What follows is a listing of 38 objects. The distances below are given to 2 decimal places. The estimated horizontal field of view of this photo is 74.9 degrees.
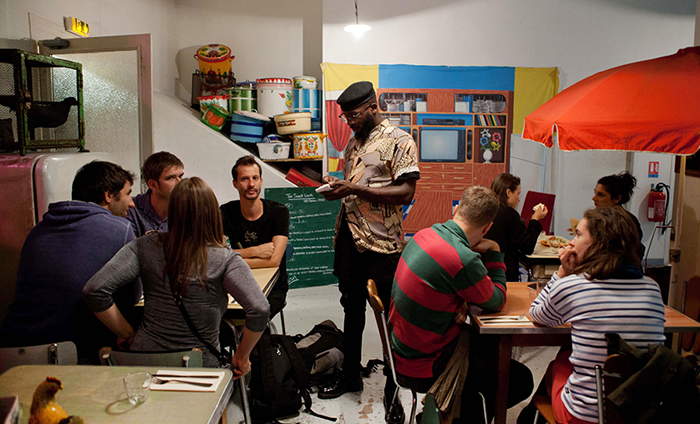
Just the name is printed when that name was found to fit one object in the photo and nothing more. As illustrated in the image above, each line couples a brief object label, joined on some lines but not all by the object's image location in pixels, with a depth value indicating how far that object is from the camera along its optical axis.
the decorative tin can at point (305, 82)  5.10
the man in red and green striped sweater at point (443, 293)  1.97
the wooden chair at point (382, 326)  2.10
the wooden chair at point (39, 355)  1.66
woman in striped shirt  1.70
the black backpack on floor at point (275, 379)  2.50
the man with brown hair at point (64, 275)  1.91
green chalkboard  4.96
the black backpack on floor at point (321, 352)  2.89
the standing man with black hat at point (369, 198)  2.61
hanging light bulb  4.68
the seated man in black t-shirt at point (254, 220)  2.96
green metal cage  2.72
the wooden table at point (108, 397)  1.31
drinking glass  1.38
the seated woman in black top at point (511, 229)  3.14
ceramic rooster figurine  1.13
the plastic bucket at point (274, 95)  5.07
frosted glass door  3.53
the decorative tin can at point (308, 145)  4.93
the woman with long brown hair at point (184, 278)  1.79
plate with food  3.63
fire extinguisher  5.30
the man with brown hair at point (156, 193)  2.81
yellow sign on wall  3.86
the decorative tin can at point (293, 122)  4.88
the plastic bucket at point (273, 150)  5.02
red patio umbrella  2.14
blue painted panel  4.93
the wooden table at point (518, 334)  2.00
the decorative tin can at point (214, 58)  5.35
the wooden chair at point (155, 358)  1.65
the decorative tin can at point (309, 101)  5.06
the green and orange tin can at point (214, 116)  5.02
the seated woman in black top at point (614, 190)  3.28
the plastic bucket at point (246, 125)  5.02
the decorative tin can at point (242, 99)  5.12
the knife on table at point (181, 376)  1.53
